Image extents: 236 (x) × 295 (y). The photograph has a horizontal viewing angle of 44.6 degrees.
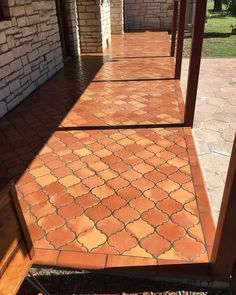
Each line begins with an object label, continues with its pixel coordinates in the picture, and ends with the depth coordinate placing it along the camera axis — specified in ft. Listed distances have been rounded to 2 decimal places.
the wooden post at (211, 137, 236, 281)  6.41
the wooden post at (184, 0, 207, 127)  12.55
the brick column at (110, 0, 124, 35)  43.83
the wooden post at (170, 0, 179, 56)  27.63
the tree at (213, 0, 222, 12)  88.56
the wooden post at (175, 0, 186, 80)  19.74
